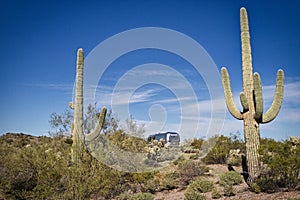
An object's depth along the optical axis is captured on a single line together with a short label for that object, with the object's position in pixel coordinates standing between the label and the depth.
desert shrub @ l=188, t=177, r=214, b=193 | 8.65
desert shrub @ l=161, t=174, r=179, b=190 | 9.80
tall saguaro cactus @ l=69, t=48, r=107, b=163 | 10.85
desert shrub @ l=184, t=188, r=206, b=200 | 7.41
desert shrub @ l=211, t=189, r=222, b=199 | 7.76
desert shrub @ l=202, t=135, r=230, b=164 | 12.94
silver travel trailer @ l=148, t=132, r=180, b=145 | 19.01
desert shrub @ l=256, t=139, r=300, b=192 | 7.46
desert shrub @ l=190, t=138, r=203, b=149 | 16.87
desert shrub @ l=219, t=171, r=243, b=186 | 8.88
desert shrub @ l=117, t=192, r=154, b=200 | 7.88
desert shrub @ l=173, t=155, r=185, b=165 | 12.40
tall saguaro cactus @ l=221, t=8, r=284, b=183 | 8.38
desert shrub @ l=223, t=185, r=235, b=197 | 7.83
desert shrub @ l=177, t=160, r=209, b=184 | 10.62
